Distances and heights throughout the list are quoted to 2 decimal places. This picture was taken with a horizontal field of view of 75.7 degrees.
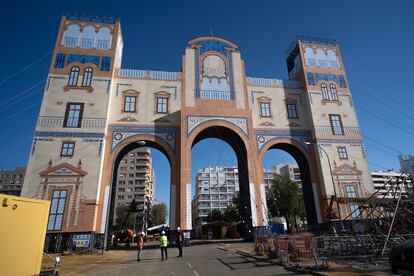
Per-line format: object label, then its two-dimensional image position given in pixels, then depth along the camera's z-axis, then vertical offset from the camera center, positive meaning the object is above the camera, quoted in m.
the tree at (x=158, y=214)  70.69 +4.71
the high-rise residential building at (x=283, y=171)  95.89 +20.48
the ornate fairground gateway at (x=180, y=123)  23.08 +10.37
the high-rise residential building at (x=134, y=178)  80.60 +16.16
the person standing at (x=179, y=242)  15.57 -0.57
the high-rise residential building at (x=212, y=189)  96.74 +14.72
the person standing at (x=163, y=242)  14.77 -0.54
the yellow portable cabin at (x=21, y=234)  5.89 +0.05
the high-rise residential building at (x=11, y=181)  103.38 +20.91
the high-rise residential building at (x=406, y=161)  98.57 +23.26
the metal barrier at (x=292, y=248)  10.80 -0.77
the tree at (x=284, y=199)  44.44 +4.78
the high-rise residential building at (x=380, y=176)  104.55 +19.13
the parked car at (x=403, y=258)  6.66 -0.79
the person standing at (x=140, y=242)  15.64 -0.52
